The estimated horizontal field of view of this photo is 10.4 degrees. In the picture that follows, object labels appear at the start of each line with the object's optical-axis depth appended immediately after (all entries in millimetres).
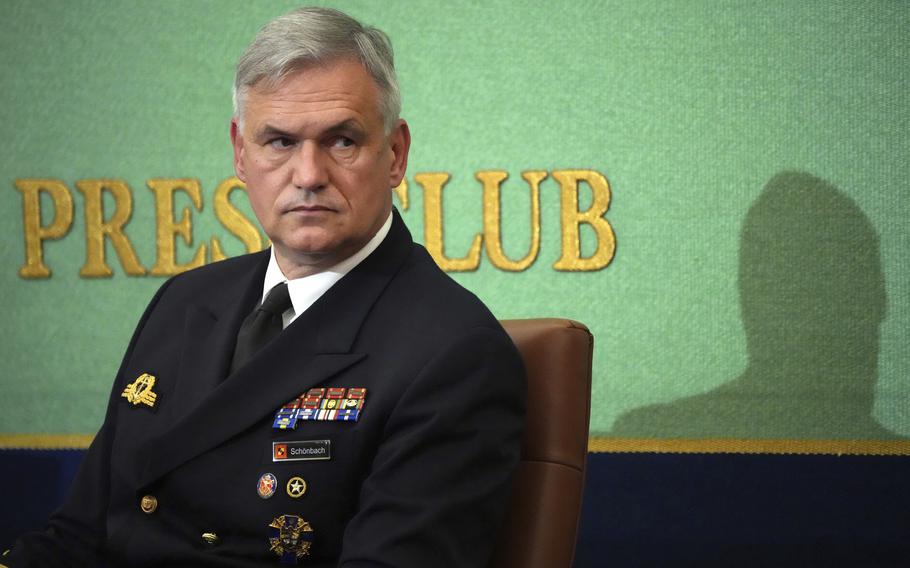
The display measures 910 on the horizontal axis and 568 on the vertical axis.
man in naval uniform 4574
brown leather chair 4651
